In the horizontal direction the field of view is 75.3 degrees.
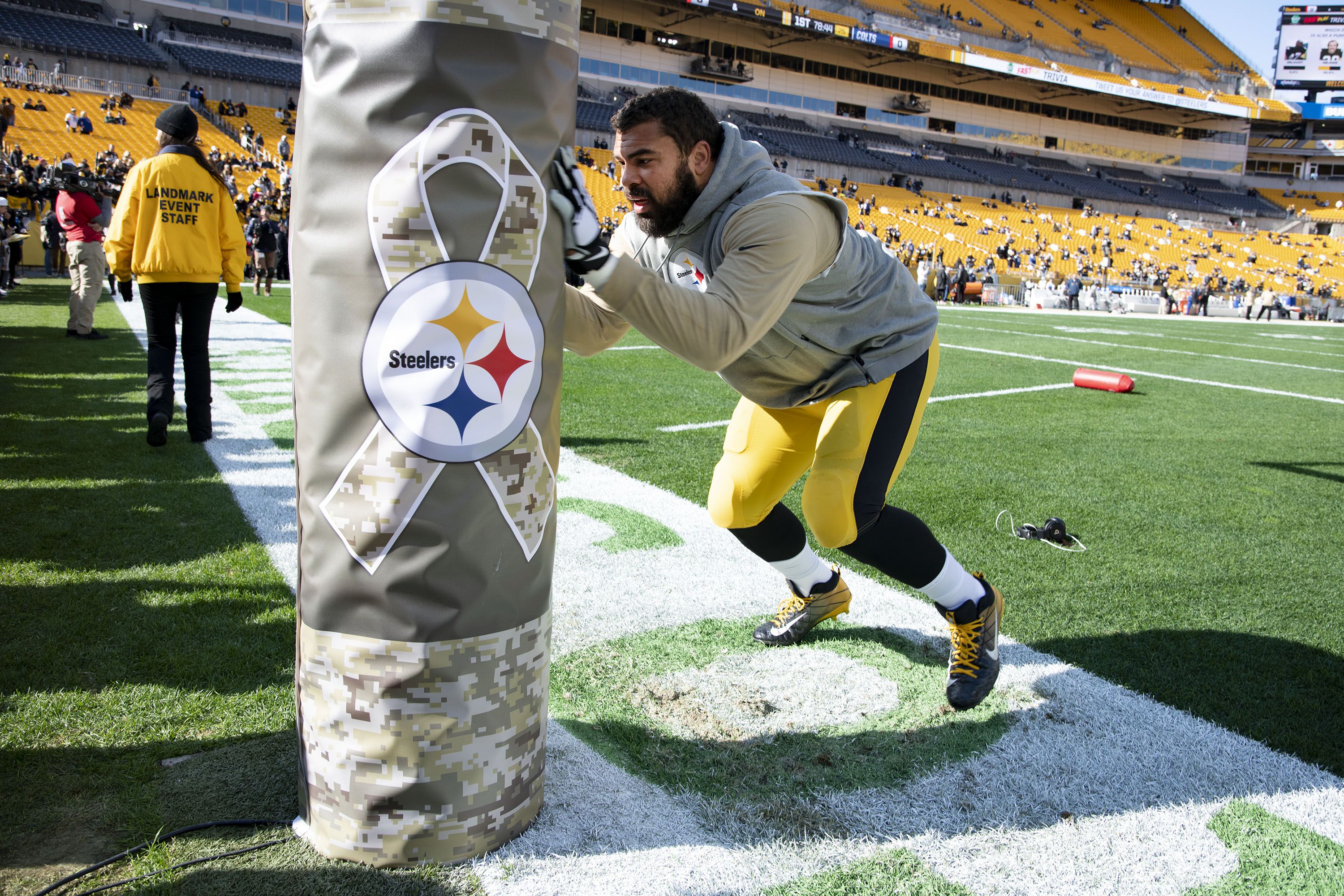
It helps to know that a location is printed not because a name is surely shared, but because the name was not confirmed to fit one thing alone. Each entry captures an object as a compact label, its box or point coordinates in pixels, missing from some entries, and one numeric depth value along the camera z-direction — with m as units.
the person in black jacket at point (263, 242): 14.98
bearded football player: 2.14
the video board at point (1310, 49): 57.56
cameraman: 9.15
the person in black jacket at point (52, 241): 16.95
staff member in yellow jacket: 5.02
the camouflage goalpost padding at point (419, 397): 1.69
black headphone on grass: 4.30
